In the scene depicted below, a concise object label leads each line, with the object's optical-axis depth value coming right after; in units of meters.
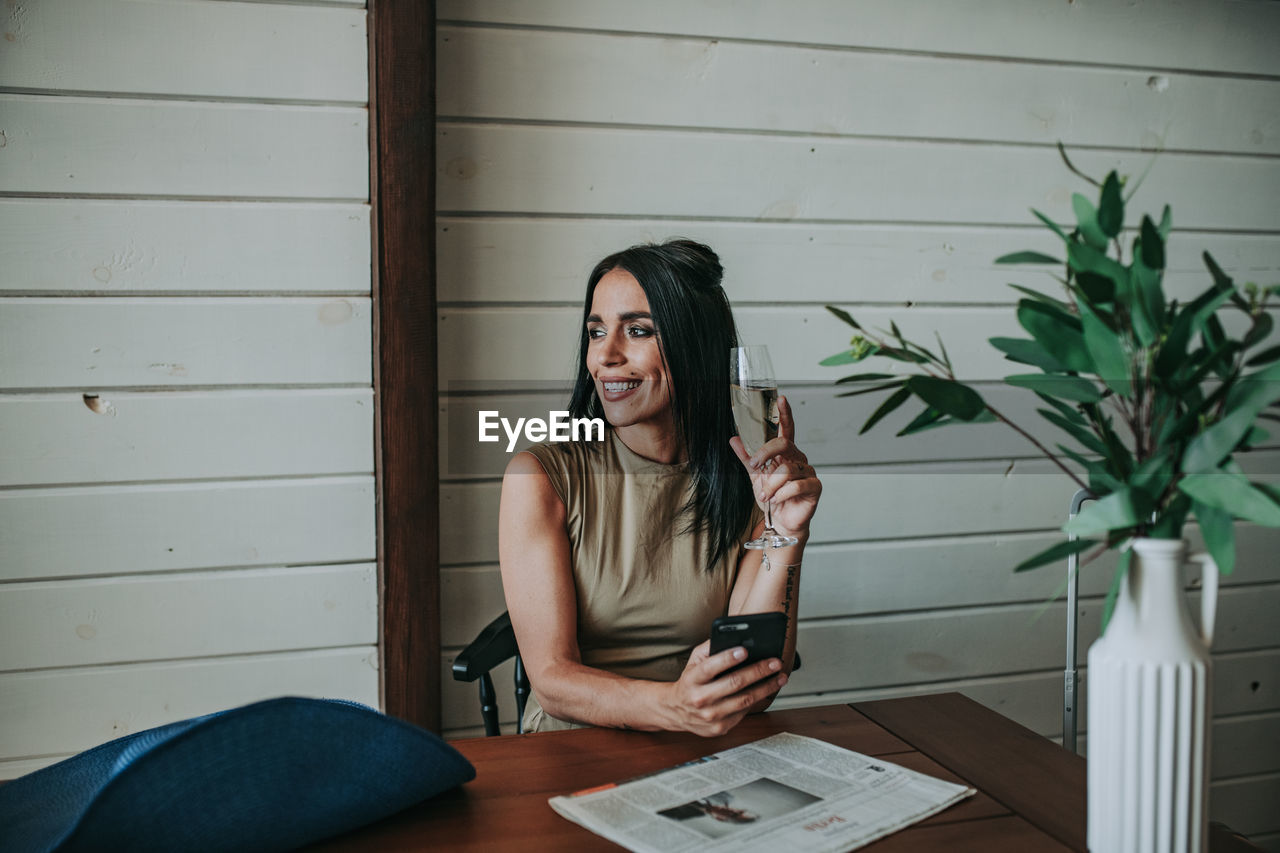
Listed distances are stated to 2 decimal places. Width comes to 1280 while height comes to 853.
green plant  0.78
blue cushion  0.81
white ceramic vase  0.80
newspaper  0.92
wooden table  0.94
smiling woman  1.53
